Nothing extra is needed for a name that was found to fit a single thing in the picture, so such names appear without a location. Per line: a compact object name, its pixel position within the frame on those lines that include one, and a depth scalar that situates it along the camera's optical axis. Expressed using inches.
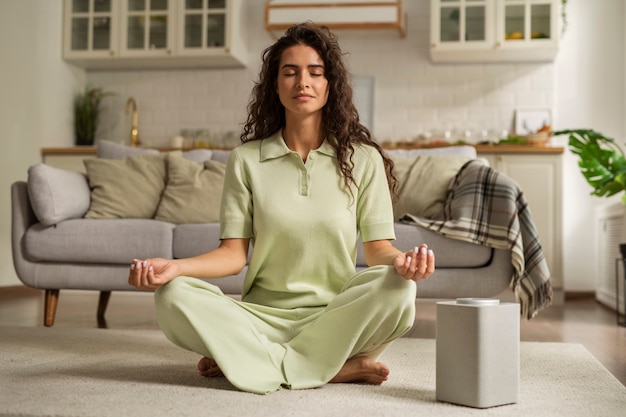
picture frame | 208.7
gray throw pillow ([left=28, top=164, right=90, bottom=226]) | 124.0
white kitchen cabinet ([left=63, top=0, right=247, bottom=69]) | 214.5
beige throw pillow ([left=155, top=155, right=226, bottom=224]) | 134.6
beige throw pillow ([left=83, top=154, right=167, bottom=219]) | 135.9
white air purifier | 62.1
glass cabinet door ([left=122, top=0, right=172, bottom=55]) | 216.8
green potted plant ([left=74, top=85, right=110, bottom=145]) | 226.1
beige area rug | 59.8
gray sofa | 122.3
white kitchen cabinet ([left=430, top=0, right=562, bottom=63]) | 197.2
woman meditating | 66.1
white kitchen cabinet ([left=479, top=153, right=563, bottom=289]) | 185.3
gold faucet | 224.5
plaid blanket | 110.3
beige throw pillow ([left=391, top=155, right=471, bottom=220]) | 127.9
